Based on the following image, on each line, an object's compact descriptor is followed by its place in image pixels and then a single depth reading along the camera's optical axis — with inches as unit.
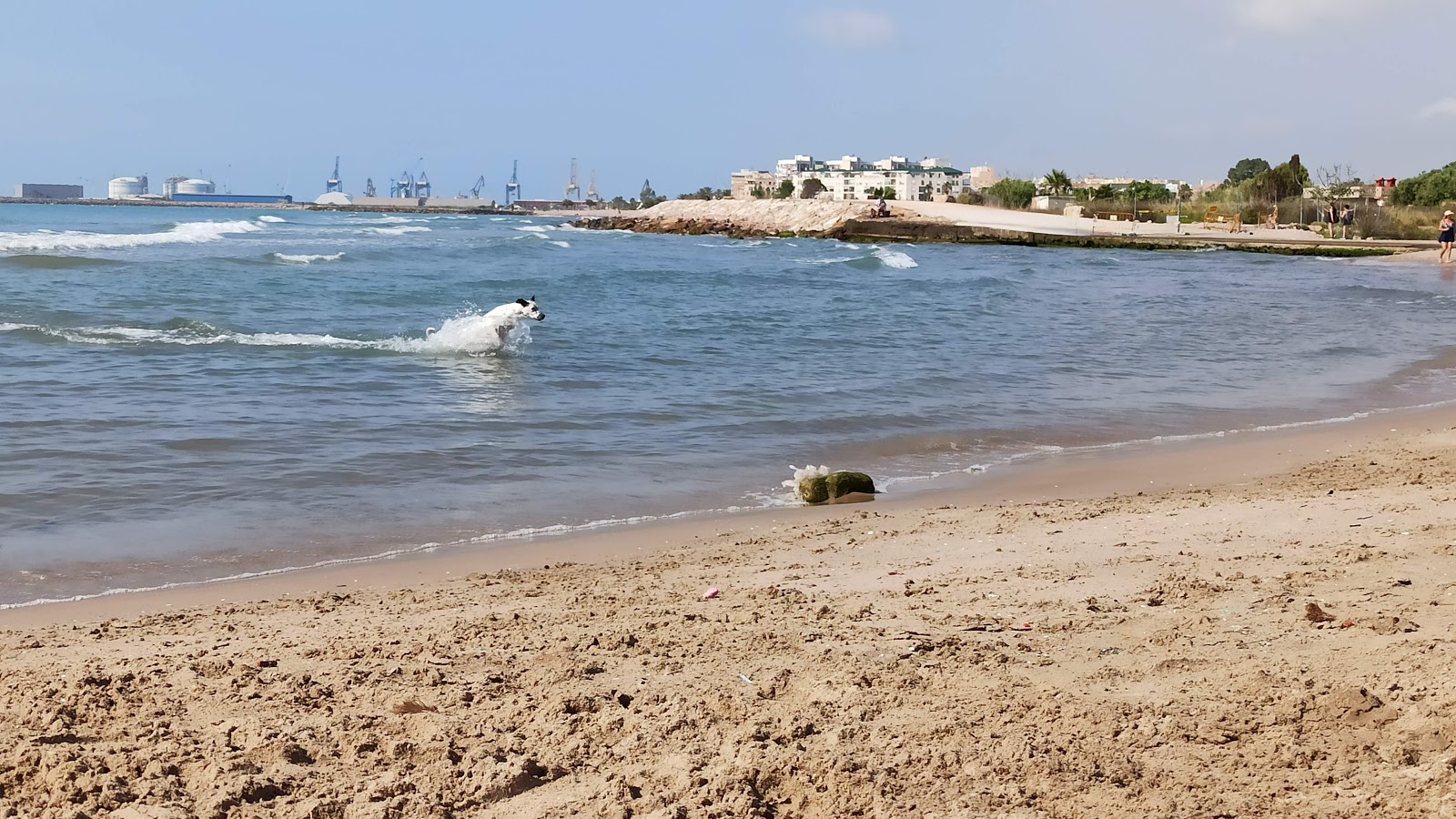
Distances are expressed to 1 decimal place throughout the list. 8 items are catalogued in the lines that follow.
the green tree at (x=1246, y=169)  5344.5
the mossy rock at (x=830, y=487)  338.3
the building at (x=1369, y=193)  2452.9
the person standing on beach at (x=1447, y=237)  1470.2
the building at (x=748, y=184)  6769.7
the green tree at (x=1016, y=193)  3809.1
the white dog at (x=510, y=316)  707.4
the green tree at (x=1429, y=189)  2460.6
